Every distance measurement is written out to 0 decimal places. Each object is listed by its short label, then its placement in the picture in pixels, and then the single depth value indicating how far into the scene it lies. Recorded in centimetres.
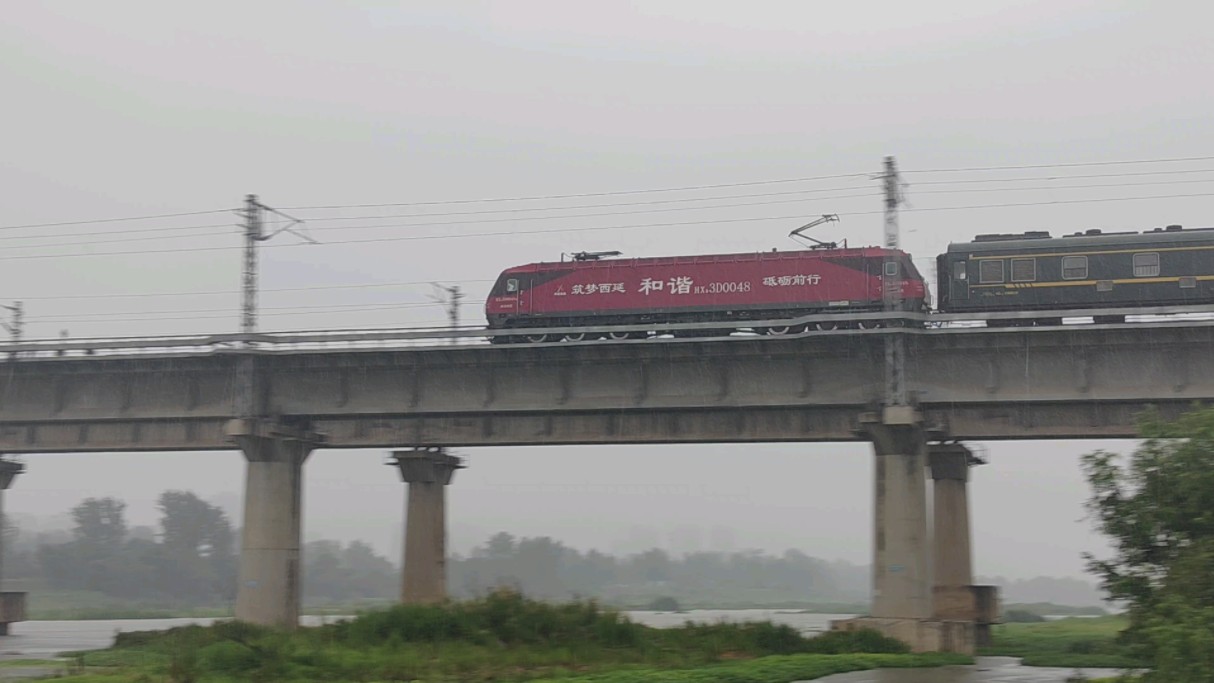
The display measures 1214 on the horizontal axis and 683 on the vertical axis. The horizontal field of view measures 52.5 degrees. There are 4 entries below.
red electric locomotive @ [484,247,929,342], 4528
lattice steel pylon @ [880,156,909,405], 4066
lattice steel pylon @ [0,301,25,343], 6638
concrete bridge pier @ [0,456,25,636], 5700
